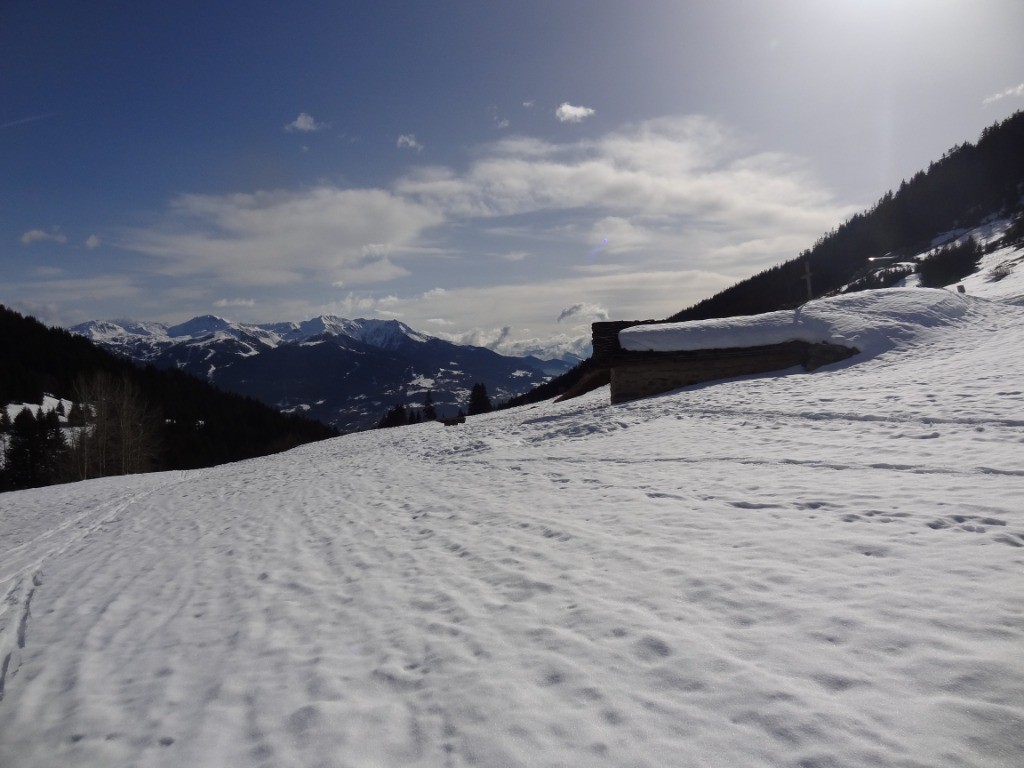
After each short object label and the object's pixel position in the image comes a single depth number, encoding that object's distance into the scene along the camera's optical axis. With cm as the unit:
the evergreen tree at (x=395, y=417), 9666
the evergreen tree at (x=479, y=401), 8019
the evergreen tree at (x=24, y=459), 5672
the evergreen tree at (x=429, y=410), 9388
